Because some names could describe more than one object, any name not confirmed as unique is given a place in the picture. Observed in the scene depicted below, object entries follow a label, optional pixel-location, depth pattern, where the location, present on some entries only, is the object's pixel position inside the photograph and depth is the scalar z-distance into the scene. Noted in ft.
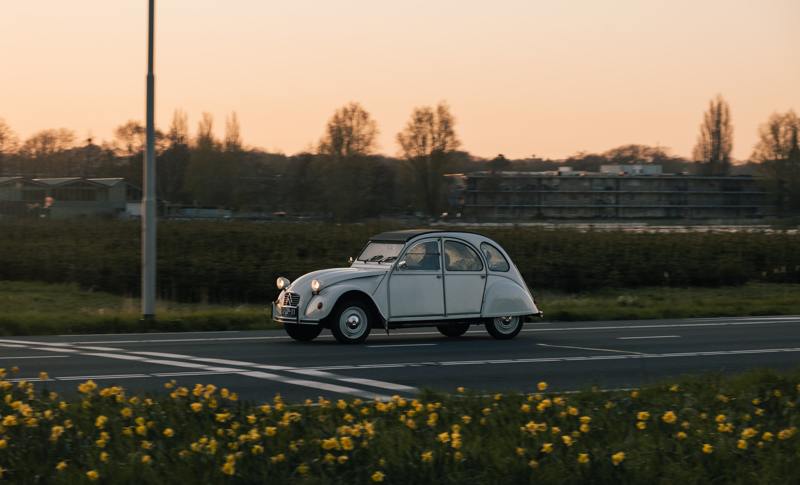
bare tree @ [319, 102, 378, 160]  378.38
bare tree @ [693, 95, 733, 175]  487.20
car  55.06
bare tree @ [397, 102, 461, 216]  393.09
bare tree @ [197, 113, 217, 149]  436.35
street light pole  66.44
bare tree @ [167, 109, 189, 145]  446.19
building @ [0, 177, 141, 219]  297.94
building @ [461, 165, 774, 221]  523.70
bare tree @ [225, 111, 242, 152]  440.86
